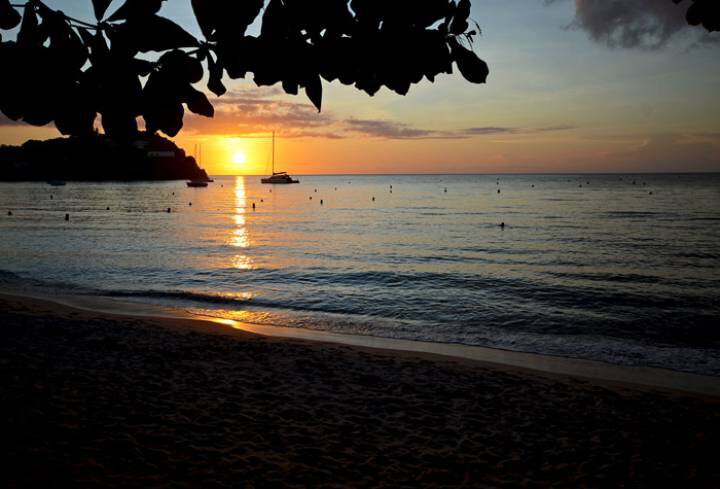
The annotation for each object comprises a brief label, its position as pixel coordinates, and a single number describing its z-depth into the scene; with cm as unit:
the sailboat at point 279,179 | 15325
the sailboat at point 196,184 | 13766
